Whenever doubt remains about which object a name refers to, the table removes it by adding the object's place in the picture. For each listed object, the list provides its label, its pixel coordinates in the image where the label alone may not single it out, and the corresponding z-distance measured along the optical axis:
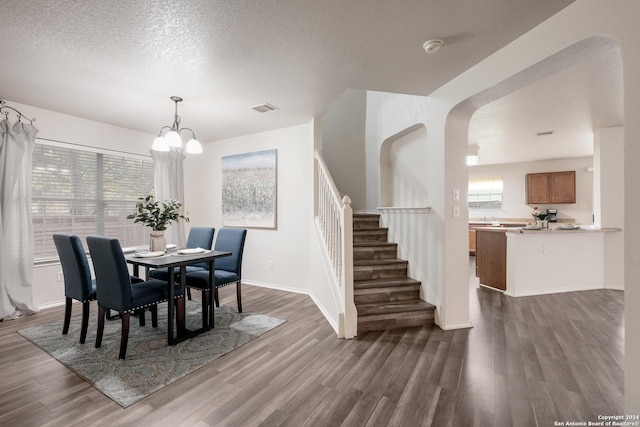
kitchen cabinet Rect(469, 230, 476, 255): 7.31
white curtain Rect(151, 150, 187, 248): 4.59
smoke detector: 2.03
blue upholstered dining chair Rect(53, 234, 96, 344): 2.49
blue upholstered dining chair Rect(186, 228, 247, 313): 3.06
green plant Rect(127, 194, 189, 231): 2.92
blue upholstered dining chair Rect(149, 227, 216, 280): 3.69
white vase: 2.96
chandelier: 2.83
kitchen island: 4.11
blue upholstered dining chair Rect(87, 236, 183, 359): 2.24
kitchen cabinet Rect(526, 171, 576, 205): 6.65
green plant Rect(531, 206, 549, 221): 4.42
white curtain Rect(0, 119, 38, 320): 3.14
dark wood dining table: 2.49
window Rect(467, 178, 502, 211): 7.62
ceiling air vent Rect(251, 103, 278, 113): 3.41
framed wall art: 4.48
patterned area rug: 1.98
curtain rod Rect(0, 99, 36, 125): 3.19
